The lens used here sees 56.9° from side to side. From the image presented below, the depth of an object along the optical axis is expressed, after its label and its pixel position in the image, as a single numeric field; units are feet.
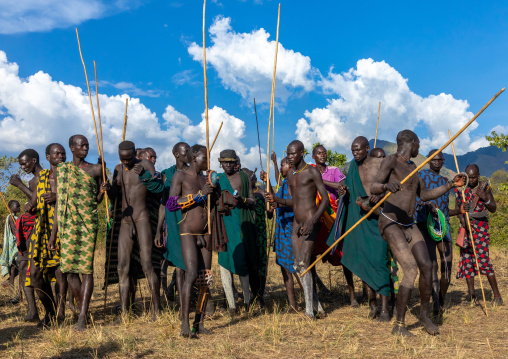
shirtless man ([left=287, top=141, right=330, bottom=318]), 19.93
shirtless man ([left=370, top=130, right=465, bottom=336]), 17.69
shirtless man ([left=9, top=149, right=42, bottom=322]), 21.90
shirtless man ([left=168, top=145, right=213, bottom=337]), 17.93
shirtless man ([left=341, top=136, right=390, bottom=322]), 20.68
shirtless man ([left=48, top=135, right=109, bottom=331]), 20.25
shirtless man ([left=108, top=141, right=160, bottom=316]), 21.40
